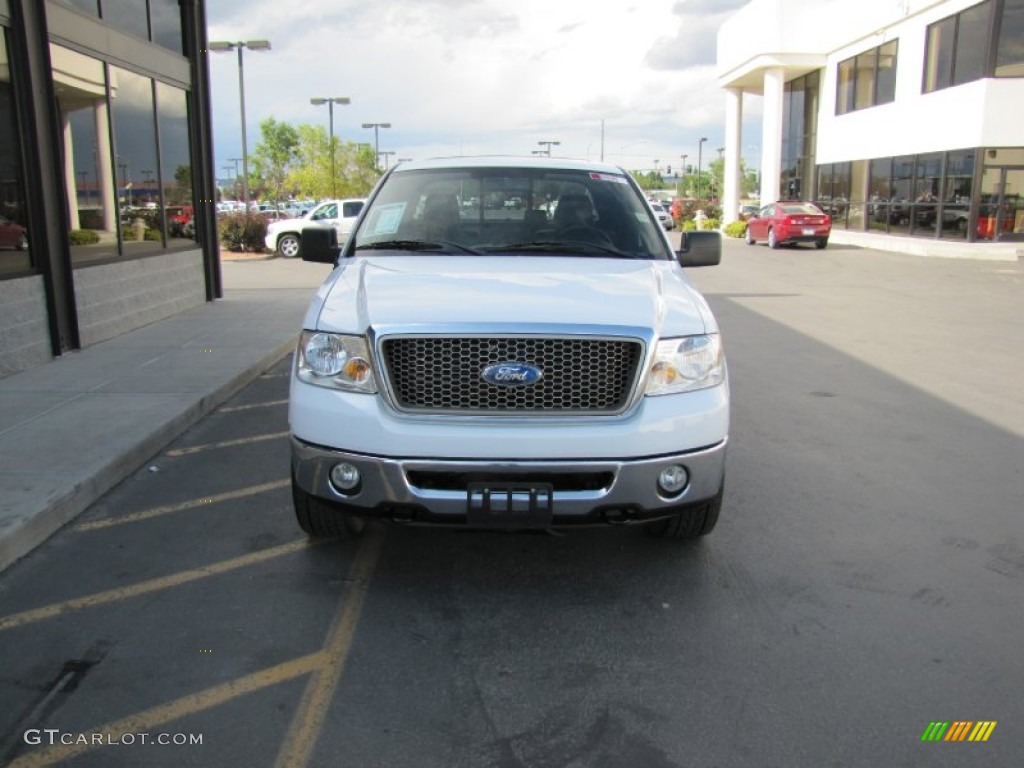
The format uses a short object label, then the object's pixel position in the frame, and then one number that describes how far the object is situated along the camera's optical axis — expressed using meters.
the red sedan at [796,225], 28.42
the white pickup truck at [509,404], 3.53
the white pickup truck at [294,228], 27.02
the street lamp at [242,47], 26.83
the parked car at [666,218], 44.65
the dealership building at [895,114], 24.52
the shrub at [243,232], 27.70
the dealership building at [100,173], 8.38
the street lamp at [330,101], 39.44
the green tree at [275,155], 68.88
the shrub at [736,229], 37.59
